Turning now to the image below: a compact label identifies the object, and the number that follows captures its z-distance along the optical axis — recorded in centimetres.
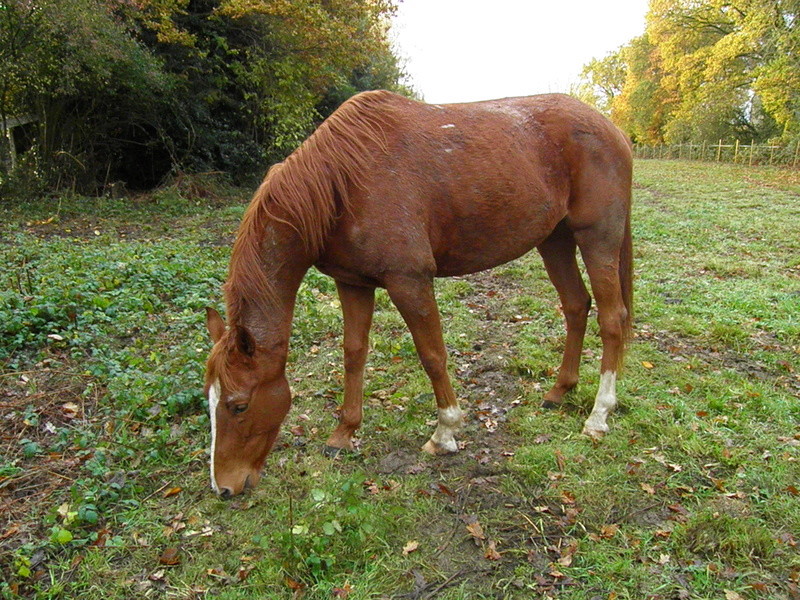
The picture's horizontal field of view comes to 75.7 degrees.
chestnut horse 270
